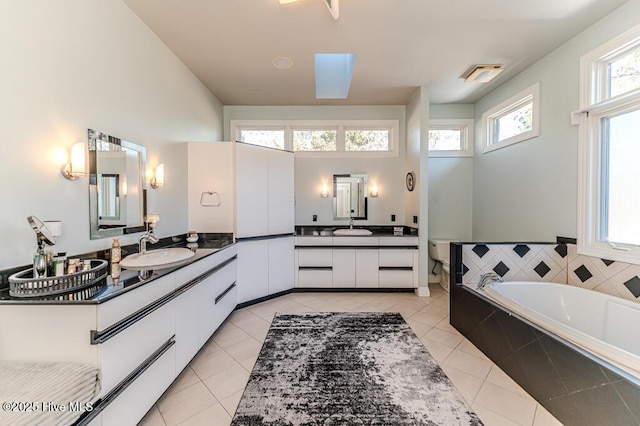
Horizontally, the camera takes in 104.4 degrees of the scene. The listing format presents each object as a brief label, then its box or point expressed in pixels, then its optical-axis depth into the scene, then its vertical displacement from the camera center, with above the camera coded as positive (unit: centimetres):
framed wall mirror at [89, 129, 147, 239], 179 +17
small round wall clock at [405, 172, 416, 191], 388 +42
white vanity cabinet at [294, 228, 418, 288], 374 -83
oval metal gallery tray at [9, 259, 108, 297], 115 -37
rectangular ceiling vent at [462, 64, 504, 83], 301 +168
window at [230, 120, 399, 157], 428 +124
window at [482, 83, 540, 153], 300 +121
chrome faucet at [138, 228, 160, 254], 198 -26
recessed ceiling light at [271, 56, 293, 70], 285 +172
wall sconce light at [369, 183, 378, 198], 429 +30
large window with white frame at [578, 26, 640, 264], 210 +51
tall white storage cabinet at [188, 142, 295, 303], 315 +6
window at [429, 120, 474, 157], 421 +119
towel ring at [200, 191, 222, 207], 315 +11
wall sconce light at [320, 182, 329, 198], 431 +28
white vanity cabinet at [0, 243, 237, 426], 114 -66
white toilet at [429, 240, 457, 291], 384 -74
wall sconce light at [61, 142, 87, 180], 158 +27
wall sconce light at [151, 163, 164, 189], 247 +30
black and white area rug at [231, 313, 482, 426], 154 -130
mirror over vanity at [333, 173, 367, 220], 432 +20
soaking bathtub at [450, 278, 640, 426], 128 -94
